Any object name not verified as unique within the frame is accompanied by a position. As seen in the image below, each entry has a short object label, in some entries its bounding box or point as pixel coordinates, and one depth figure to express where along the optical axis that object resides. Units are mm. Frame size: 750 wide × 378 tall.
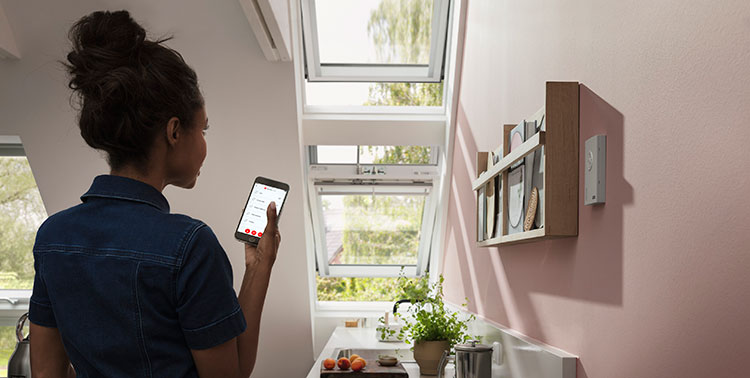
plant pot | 2250
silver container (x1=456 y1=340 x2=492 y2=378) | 1724
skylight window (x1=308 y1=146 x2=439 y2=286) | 3789
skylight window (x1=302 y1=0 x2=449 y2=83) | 3322
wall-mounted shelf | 1283
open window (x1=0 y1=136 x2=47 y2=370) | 3963
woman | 830
